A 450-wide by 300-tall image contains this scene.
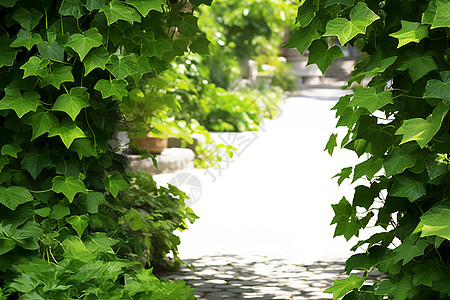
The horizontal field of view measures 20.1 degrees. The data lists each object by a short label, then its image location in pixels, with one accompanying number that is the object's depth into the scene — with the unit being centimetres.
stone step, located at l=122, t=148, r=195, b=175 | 1681
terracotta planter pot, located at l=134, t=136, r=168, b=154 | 1770
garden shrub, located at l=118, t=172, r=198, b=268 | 869
